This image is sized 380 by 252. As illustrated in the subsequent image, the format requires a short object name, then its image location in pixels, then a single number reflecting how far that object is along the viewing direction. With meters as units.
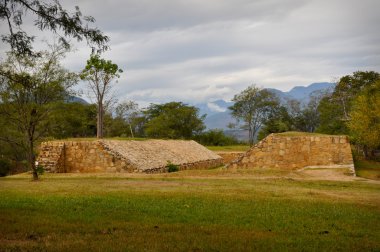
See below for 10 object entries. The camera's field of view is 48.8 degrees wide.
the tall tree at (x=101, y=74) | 41.28
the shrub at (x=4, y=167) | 40.88
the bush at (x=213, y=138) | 68.00
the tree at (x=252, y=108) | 71.69
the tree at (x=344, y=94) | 50.97
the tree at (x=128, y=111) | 73.56
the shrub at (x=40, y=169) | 22.09
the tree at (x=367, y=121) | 28.64
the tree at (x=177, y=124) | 66.19
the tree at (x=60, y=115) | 20.74
